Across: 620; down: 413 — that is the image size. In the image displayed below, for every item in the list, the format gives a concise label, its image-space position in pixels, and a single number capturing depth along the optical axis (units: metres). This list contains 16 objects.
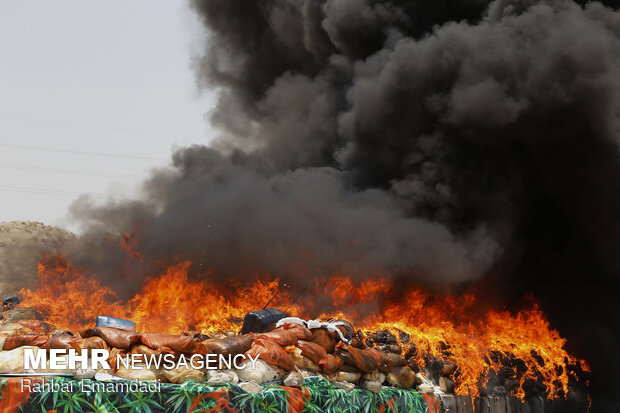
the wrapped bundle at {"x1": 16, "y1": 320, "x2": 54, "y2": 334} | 20.26
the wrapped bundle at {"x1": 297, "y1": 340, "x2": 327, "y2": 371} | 18.25
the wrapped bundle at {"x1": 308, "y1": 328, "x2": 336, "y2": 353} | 19.36
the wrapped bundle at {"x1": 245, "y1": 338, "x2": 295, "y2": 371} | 16.97
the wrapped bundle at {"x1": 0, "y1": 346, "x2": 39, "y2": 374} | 14.90
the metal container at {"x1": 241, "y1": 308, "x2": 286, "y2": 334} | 21.52
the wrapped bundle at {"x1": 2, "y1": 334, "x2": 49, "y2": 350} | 15.77
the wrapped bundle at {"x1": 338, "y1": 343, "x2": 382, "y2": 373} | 19.41
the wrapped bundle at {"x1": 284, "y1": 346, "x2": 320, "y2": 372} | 17.98
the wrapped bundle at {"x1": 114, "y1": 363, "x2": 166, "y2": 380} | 14.97
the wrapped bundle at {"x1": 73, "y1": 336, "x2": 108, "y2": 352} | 15.69
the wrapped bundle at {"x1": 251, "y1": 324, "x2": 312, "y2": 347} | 18.05
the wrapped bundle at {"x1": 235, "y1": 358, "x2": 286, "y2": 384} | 16.19
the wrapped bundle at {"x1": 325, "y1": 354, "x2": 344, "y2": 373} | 18.52
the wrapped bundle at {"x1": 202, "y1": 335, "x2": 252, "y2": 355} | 16.53
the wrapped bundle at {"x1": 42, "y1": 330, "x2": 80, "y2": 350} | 15.74
